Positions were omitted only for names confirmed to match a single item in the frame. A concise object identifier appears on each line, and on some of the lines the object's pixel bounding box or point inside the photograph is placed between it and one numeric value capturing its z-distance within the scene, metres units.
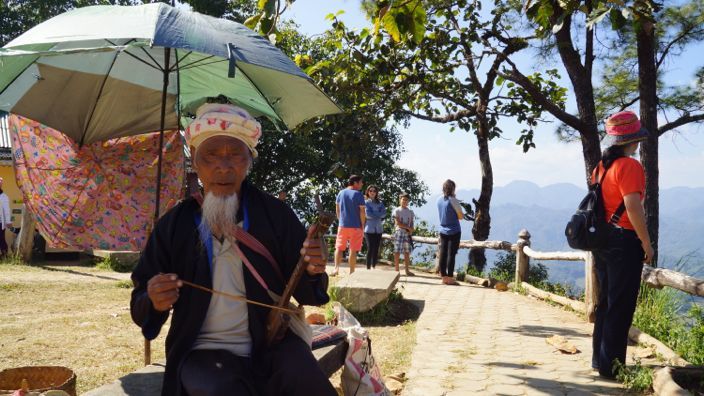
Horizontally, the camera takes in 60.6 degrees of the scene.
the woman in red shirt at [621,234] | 4.24
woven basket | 3.61
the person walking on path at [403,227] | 11.88
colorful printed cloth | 4.53
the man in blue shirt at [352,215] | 10.24
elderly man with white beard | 2.45
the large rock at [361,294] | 7.44
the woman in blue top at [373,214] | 11.36
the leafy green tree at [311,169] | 20.83
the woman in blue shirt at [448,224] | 10.80
